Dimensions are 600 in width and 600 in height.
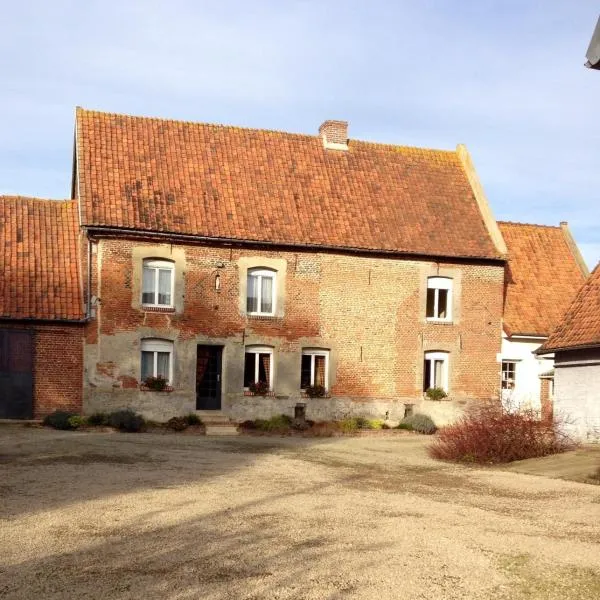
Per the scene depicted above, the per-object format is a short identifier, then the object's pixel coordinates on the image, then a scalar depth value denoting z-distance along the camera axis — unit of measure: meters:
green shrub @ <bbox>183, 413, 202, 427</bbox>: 25.75
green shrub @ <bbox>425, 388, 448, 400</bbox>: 28.94
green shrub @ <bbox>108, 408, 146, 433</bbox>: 24.66
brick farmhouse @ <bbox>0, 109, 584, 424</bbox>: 26.06
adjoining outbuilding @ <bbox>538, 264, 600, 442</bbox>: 21.34
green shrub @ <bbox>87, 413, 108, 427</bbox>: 24.62
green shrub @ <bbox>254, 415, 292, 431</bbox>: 26.03
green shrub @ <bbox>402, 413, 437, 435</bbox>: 27.67
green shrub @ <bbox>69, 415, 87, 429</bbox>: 24.28
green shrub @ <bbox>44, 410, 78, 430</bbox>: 24.28
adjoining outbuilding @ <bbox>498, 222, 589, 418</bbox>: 30.61
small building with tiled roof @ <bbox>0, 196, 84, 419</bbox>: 25.19
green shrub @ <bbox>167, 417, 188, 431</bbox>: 25.28
